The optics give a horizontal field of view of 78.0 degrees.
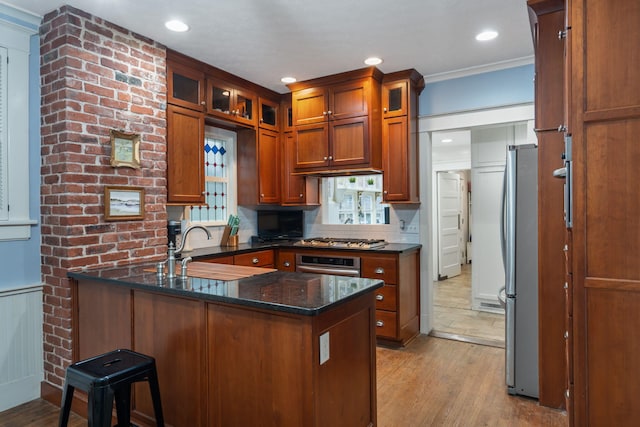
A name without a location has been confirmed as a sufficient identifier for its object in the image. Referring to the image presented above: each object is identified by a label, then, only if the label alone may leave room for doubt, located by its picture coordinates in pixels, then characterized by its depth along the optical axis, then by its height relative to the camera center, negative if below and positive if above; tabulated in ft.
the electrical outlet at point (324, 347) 5.58 -1.94
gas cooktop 12.96 -1.09
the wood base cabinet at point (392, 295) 12.05 -2.60
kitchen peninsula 5.58 -2.11
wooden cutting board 7.75 -1.24
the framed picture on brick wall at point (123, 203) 9.12 +0.25
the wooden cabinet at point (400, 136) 13.00 +2.54
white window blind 8.59 +1.54
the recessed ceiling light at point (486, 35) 10.07 +4.55
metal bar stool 5.52 -2.44
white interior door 22.99 -0.77
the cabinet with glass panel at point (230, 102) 12.42 +3.74
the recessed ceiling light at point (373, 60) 11.75 +4.58
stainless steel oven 12.67 -1.75
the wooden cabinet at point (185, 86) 11.02 +3.72
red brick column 8.54 +1.48
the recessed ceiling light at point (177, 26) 9.27 +4.49
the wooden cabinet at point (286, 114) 15.39 +3.85
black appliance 15.94 -0.51
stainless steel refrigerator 9.01 -1.36
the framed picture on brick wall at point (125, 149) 9.18 +1.54
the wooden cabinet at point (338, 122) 12.96 +3.09
